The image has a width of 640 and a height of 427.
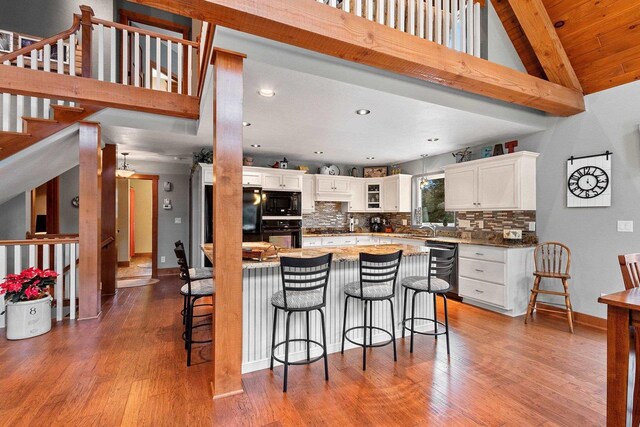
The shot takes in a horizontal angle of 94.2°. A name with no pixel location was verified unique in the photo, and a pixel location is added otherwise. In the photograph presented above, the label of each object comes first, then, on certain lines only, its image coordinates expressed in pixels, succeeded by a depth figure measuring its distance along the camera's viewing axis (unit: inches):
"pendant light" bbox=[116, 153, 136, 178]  201.2
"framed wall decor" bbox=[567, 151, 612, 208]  131.4
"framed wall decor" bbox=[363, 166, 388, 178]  262.2
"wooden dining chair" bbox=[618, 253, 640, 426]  64.4
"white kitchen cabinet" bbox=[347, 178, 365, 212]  253.6
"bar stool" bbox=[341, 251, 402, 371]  98.0
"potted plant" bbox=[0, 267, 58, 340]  116.1
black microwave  207.0
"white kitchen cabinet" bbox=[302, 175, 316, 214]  233.6
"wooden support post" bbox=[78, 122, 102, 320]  136.9
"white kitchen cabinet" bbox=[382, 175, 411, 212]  238.2
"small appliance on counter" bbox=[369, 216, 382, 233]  268.1
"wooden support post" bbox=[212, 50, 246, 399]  80.5
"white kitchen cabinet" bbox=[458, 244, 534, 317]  147.8
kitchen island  96.5
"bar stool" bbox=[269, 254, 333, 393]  84.7
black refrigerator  194.3
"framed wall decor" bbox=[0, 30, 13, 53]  158.0
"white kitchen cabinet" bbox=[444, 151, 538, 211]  153.9
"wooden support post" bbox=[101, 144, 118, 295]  173.0
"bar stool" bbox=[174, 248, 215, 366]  99.3
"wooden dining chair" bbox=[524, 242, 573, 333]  132.3
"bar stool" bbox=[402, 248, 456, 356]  107.7
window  220.8
